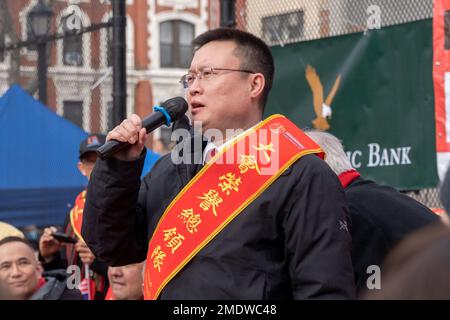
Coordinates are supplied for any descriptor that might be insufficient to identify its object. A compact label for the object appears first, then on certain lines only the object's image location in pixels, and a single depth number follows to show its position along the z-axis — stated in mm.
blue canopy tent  7473
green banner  5207
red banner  4938
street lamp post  8227
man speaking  2828
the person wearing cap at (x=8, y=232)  5020
